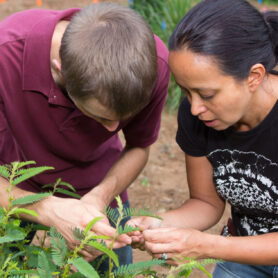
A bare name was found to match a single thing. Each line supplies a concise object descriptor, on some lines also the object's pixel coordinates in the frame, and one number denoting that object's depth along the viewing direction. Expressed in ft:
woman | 5.12
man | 5.00
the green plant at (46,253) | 3.96
